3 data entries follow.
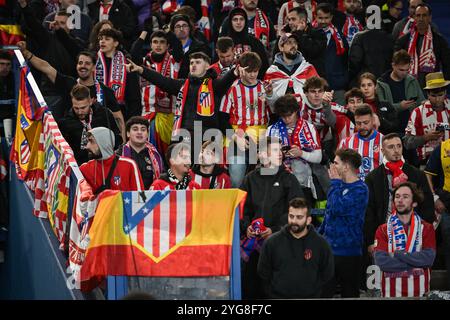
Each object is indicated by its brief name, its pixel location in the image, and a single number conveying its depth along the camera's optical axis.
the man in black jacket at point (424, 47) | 16.11
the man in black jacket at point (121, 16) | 16.66
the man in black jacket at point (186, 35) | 15.16
